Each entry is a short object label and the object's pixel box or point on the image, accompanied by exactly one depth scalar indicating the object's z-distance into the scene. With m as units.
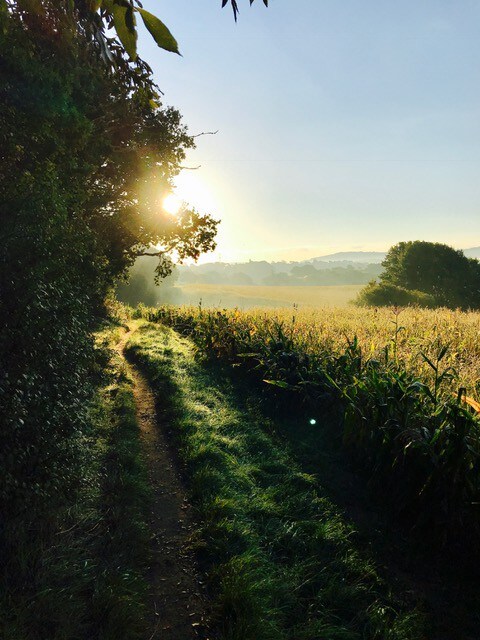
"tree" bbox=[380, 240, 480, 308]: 44.35
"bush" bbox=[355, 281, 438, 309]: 39.53
